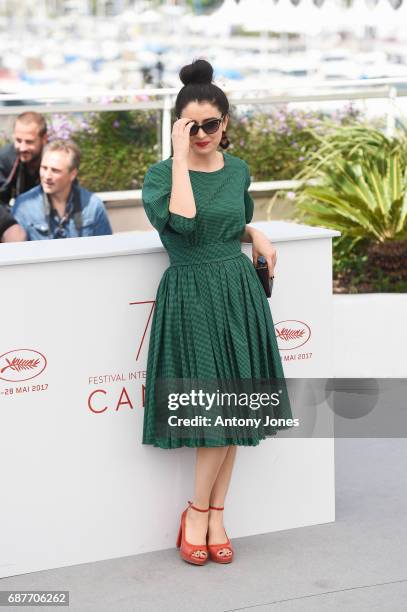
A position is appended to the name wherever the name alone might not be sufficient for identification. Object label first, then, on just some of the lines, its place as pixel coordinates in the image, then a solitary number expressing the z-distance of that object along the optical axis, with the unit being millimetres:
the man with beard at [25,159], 7020
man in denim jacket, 6297
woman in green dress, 3891
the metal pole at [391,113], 8531
